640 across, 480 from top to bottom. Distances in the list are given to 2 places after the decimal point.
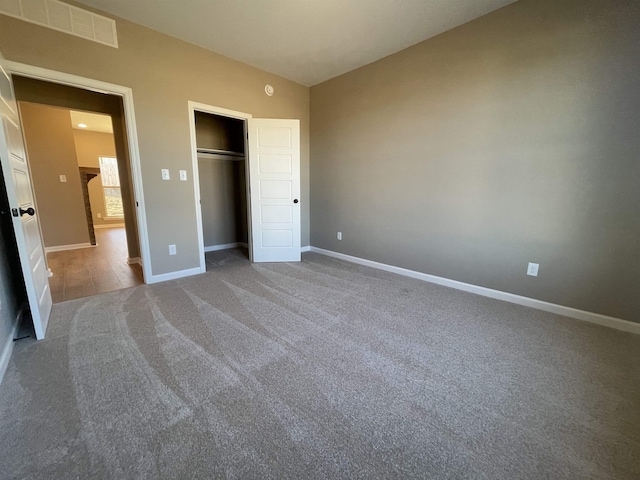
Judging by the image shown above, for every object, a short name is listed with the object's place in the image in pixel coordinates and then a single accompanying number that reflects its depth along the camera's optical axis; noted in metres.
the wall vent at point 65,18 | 2.13
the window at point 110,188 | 7.79
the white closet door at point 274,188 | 3.75
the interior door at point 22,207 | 1.79
